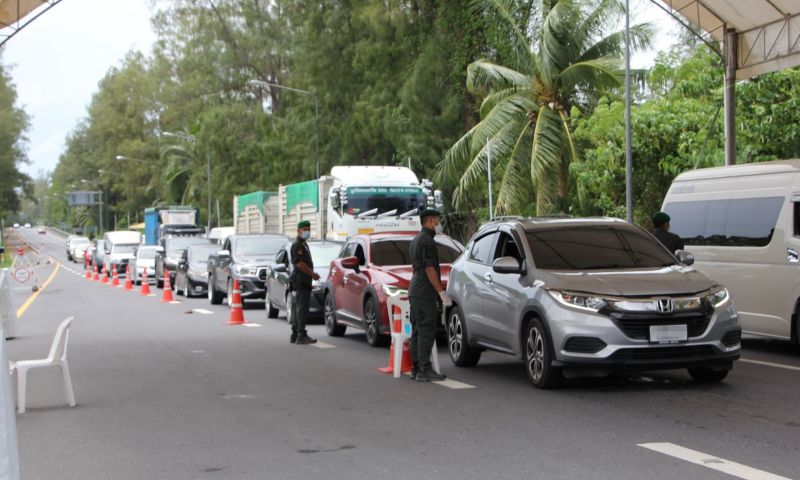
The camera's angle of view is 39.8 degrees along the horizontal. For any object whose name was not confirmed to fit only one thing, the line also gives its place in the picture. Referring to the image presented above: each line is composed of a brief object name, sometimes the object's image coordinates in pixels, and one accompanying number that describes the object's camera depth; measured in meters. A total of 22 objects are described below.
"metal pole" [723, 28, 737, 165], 21.09
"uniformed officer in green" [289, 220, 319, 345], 16.23
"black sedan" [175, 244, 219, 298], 30.83
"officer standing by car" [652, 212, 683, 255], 14.54
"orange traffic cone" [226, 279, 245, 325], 20.59
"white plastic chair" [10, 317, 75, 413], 9.95
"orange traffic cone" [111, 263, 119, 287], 43.67
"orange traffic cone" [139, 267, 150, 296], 34.19
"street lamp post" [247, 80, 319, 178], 49.16
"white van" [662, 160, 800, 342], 13.26
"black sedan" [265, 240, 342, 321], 19.98
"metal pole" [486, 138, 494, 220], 30.62
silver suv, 9.95
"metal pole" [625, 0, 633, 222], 25.50
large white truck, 29.58
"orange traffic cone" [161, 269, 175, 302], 29.62
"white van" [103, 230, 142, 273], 51.38
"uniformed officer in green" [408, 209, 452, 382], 11.43
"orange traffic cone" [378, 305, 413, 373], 12.21
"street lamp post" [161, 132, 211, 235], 80.26
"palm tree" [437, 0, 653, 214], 31.92
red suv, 15.38
